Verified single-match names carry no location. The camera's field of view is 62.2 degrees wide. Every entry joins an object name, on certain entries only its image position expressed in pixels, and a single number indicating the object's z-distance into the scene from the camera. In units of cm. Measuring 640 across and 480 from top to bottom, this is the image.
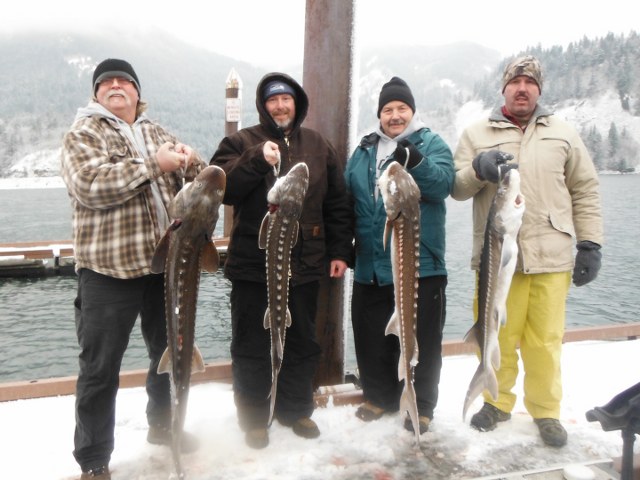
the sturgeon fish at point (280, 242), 310
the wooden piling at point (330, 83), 424
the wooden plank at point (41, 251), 1728
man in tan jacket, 382
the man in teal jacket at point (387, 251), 383
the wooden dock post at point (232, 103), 1460
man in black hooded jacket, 361
